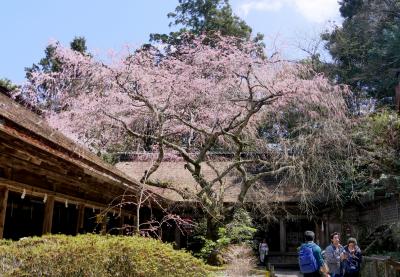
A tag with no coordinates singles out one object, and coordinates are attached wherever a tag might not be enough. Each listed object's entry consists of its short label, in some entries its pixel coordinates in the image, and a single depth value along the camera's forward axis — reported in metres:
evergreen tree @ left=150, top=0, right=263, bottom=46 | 34.03
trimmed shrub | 4.90
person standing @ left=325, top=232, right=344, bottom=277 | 8.45
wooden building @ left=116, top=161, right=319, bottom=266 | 19.36
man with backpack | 7.65
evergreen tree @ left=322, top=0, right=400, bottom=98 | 23.75
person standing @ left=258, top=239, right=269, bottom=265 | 19.06
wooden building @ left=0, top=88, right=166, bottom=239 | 7.08
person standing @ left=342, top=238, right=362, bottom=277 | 8.30
